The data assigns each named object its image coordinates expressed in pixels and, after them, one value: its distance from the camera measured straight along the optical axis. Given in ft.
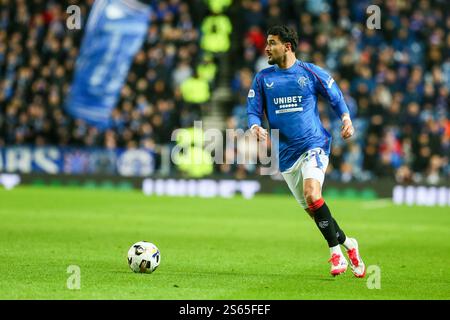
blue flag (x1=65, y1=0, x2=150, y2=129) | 166.09
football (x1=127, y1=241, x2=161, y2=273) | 65.00
